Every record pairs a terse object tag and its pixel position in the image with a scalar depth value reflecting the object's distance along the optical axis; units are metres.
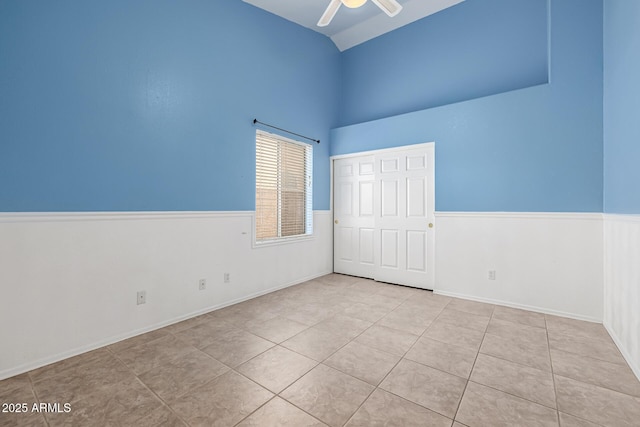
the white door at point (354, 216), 4.62
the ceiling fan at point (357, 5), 2.56
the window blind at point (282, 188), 3.85
